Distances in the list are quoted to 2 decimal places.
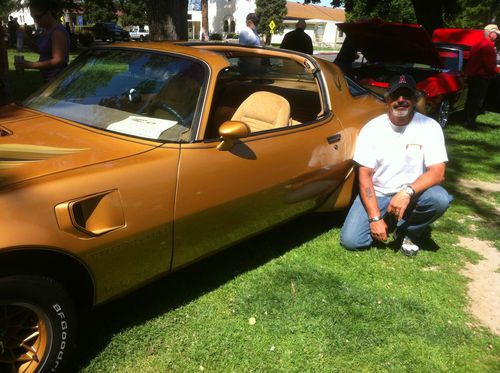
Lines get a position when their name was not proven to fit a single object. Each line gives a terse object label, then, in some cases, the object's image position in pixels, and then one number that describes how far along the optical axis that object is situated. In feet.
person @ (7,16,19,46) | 84.34
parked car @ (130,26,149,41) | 153.17
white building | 189.67
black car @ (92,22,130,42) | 112.37
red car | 21.57
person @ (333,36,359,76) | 26.73
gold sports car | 6.09
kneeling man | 10.99
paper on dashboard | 8.03
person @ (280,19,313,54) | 28.63
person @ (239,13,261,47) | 26.58
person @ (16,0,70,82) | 14.66
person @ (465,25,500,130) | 24.98
